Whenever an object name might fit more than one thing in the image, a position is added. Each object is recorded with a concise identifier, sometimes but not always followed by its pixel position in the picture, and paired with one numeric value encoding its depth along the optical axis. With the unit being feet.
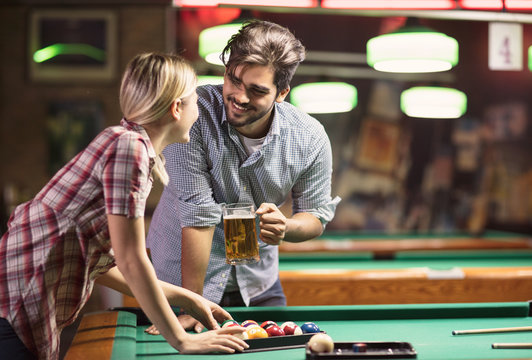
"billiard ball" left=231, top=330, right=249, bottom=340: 6.27
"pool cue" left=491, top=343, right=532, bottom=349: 6.09
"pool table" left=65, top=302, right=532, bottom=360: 5.96
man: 7.82
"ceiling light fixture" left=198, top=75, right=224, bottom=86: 17.43
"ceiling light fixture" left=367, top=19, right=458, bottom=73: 11.76
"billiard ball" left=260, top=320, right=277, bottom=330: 6.66
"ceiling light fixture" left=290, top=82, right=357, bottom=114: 18.11
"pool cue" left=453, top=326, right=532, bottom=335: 6.81
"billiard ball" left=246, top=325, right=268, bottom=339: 6.36
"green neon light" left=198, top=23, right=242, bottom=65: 12.15
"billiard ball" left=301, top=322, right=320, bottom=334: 6.56
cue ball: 5.54
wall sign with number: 13.71
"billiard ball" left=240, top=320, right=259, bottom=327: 6.77
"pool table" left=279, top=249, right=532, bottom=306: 11.80
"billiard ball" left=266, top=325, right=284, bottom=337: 6.48
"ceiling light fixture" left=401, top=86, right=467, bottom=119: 18.63
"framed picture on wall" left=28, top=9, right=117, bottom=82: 25.21
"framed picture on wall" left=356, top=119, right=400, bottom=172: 27.20
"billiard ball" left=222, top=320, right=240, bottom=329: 6.60
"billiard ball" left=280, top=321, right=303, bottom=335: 6.53
